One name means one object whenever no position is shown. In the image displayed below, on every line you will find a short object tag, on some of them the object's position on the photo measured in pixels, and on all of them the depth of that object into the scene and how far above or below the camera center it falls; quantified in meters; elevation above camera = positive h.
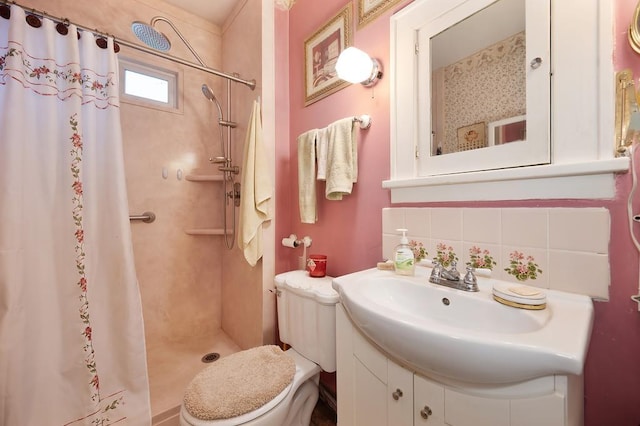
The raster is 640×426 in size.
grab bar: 1.67 -0.04
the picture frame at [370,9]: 1.04 +0.88
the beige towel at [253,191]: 1.34 +0.10
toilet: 0.80 -0.63
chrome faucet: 0.72 -0.23
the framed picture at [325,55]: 1.22 +0.83
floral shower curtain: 0.91 -0.12
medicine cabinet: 0.60 +0.32
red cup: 1.23 -0.30
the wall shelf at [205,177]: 1.84 +0.25
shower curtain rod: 0.96 +0.80
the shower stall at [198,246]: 1.64 -0.28
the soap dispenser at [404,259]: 0.87 -0.19
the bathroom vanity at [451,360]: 0.41 -0.32
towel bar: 1.10 +0.39
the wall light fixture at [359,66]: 1.05 +0.61
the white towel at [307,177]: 1.25 +0.16
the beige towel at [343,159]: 1.10 +0.22
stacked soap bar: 0.57 -0.23
